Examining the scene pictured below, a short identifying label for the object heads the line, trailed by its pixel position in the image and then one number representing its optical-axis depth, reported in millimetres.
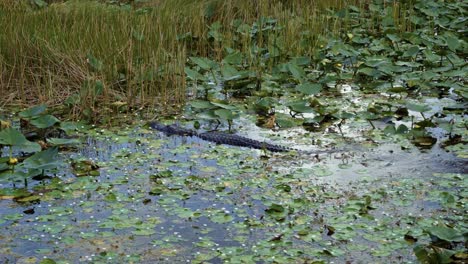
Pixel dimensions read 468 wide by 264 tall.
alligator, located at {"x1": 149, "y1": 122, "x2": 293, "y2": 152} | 9601
